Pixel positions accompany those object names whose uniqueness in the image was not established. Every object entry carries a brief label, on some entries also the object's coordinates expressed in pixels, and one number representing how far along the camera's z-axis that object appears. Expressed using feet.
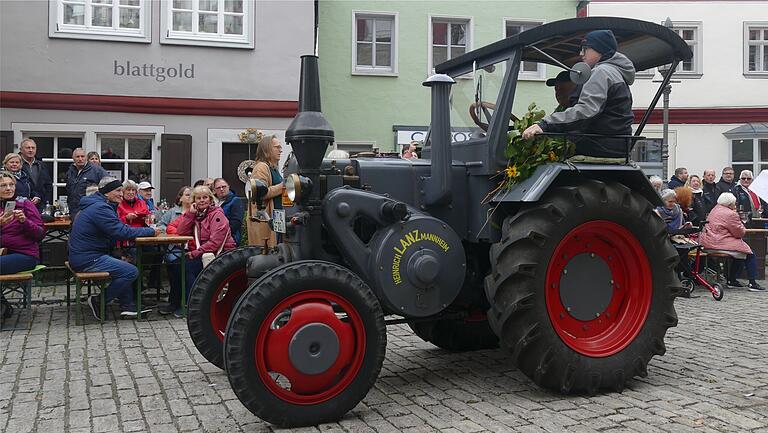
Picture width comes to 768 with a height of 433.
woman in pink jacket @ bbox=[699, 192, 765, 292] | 36.27
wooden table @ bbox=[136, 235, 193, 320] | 26.32
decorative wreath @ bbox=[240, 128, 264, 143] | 46.34
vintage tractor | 13.76
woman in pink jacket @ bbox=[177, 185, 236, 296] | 27.86
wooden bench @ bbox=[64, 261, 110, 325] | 25.09
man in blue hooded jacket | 26.02
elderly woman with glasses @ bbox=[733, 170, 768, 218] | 42.86
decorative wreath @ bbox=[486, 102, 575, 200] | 16.25
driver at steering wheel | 16.25
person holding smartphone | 25.55
